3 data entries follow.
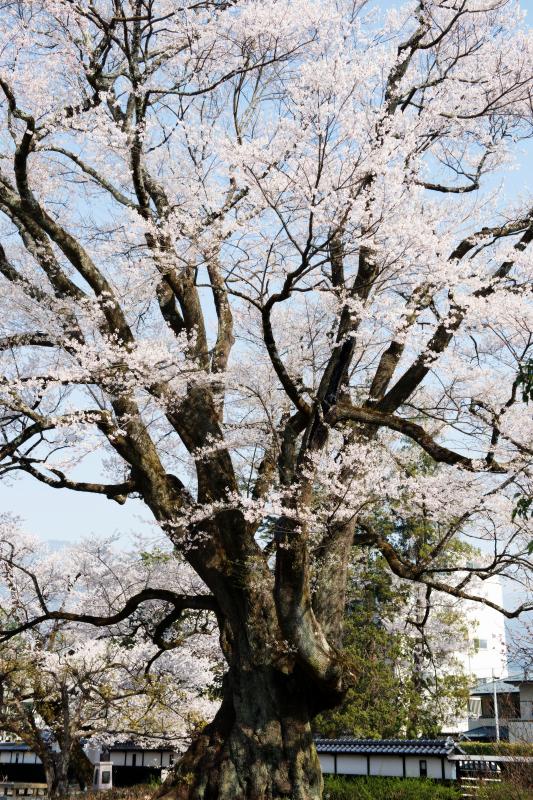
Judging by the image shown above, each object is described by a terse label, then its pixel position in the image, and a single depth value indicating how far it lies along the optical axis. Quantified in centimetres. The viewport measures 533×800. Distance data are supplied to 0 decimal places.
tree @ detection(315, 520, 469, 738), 1706
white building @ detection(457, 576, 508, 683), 4227
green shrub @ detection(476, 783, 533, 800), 991
